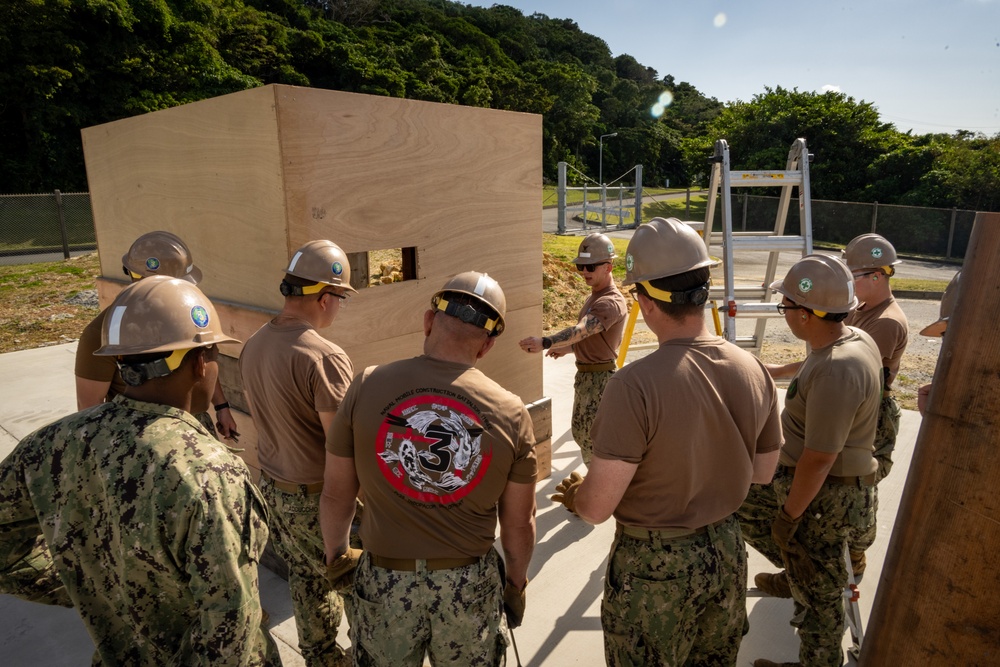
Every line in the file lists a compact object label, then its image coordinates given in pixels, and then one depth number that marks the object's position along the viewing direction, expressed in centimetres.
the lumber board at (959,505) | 112
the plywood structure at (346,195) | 317
